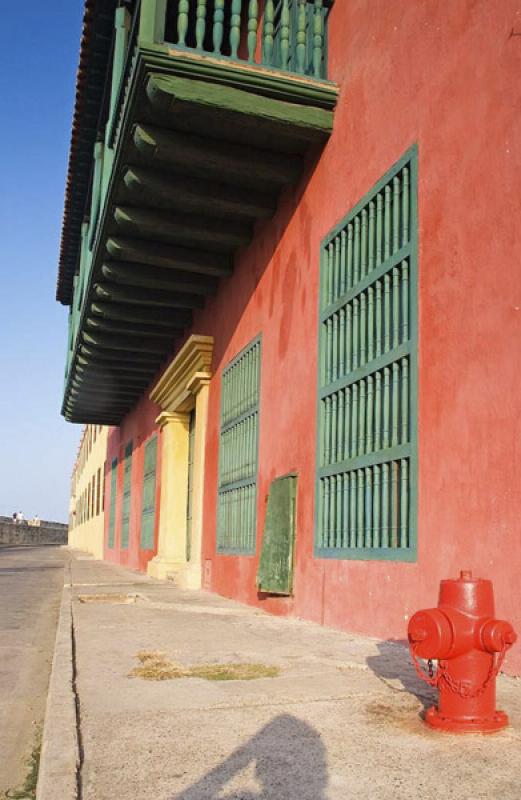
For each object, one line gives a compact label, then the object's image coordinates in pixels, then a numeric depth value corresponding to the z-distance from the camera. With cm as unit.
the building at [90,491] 3030
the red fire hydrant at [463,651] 246
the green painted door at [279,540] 666
